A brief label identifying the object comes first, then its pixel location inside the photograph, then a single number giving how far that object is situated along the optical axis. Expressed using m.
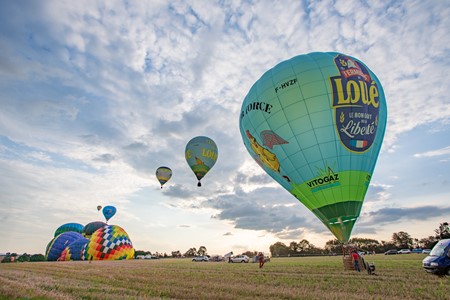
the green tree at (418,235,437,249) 103.82
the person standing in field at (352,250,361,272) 15.11
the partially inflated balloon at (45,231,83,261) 43.91
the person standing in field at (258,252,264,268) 22.08
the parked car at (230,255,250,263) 35.97
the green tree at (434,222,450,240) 95.88
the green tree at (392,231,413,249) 120.51
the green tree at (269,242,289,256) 120.97
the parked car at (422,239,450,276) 12.66
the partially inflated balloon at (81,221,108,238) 53.92
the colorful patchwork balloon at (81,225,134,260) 34.16
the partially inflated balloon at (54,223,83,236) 59.31
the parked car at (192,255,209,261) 48.69
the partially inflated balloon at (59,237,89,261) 38.22
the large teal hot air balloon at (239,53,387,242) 15.70
